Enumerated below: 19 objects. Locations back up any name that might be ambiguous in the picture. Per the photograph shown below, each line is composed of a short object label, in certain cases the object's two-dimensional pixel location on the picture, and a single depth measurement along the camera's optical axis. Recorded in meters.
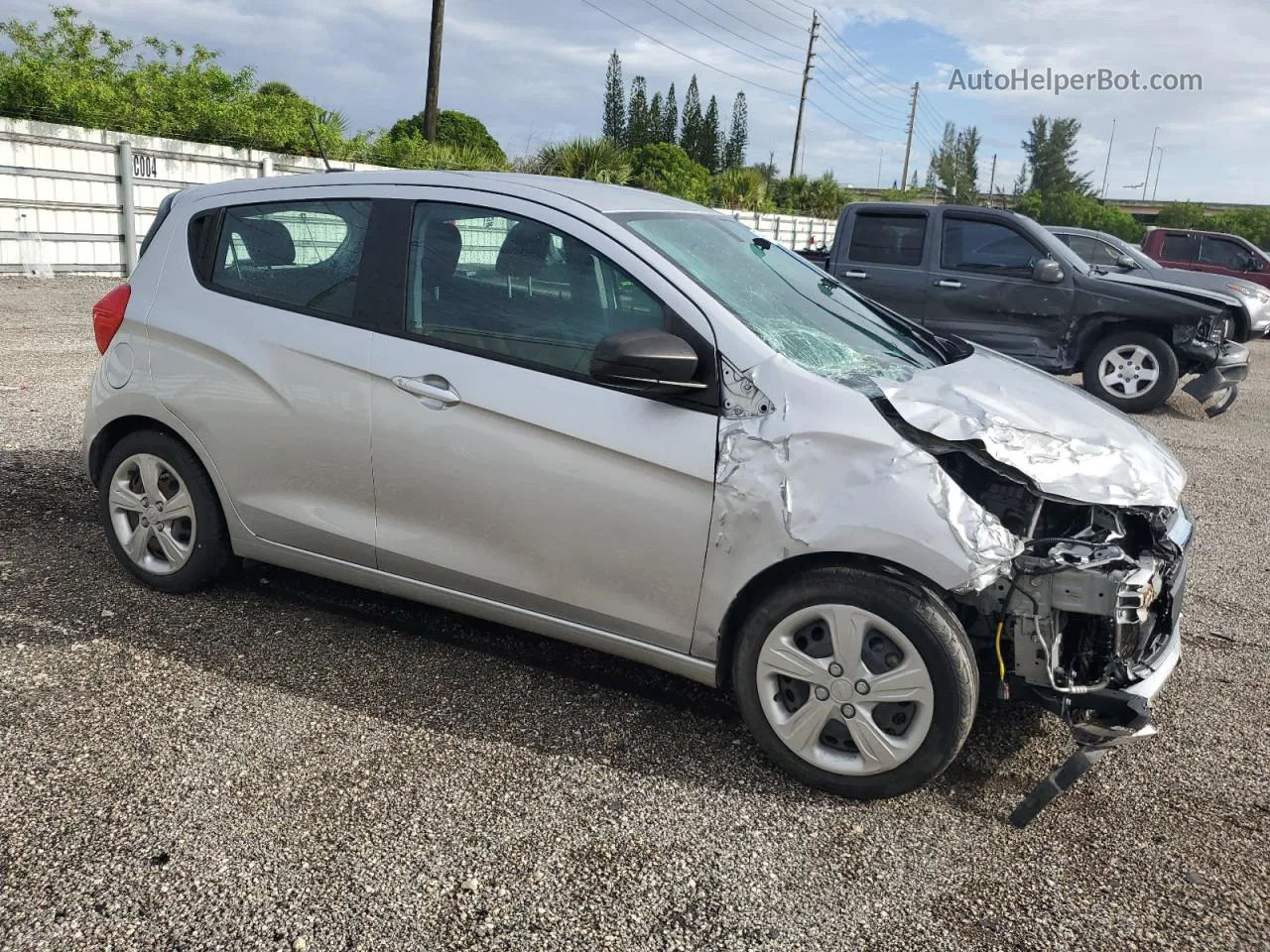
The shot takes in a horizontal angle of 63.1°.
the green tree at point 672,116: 79.19
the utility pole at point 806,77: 56.38
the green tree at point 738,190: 34.03
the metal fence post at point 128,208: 16.41
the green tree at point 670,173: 31.91
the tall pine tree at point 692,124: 77.69
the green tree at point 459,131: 30.59
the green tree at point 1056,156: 98.62
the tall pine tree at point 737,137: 80.44
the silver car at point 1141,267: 13.04
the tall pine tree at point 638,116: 72.38
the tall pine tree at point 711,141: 77.69
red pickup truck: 18.44
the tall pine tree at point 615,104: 72.12
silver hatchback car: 2.89
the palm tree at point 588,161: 25.84
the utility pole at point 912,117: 84.31
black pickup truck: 9.89
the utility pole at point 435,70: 23.05
